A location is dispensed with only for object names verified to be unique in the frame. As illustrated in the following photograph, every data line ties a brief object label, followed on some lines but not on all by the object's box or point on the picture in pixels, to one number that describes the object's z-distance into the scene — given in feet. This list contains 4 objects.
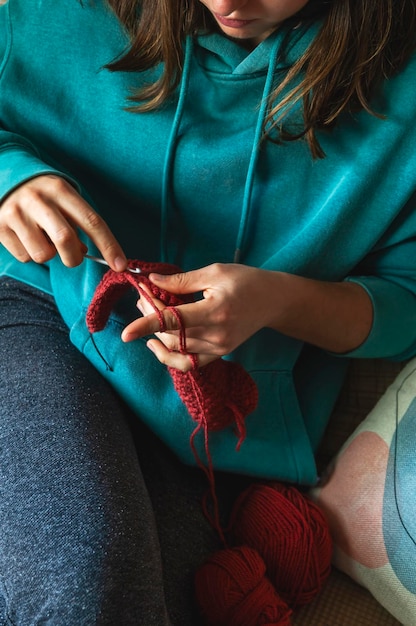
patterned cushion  2.76
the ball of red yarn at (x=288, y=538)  2.91
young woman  2.33
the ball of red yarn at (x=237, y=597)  2.71
